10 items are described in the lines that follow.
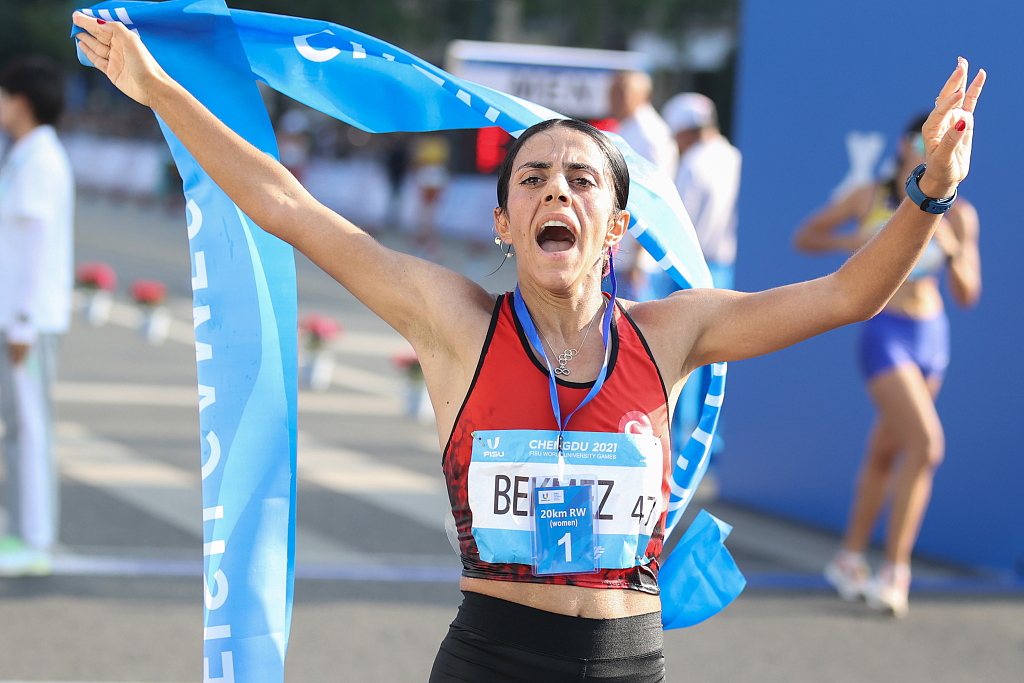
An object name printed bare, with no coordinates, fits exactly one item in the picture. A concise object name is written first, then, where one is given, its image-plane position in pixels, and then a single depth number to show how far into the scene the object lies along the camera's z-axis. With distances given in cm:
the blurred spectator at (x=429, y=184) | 4537
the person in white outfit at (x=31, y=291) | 1111
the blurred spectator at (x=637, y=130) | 1656
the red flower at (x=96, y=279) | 2716
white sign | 2562
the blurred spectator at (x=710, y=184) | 1661
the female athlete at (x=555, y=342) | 500
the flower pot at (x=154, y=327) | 2578
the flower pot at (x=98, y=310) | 2747
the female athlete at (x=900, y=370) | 1159
